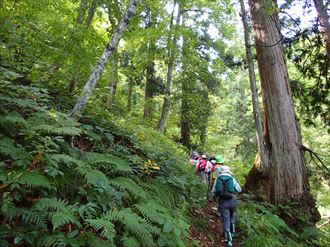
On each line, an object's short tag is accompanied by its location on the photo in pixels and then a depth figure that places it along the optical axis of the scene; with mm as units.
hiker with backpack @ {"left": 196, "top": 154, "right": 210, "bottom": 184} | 11305
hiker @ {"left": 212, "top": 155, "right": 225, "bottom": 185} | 7277
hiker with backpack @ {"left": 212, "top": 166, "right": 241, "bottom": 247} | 6168
